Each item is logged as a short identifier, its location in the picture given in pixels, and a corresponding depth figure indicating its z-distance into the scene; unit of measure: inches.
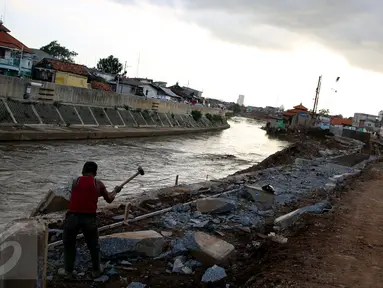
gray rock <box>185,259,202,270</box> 251.1
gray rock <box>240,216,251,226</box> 362.3
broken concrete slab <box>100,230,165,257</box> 252.1
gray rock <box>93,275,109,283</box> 222.5
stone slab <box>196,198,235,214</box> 374.3
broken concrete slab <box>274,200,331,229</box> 355.6
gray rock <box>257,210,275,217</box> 404.4
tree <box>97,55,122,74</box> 3277.6
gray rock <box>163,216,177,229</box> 327.3
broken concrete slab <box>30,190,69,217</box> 377.1
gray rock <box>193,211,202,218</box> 361.7
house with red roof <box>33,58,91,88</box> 1833.2
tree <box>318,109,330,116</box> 4763.8
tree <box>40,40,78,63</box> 3339.1
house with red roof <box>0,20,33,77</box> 1669.5
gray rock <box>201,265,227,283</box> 227.3
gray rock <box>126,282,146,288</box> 216.1
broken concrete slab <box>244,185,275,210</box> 437.1
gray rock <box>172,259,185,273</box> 243.9
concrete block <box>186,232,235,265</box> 253.1
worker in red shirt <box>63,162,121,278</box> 212.2
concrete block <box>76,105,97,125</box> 1318.9
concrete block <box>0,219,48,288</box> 156.5
